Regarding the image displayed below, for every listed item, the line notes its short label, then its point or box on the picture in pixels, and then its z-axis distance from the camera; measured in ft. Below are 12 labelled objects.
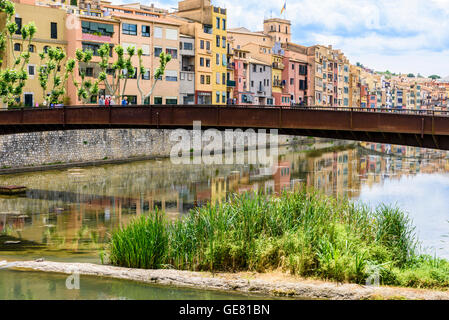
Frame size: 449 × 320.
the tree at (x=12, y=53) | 174.70
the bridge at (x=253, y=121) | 99.55
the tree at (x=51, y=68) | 191.11
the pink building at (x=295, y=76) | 368.27
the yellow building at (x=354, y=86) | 518.78
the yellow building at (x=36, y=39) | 202.90
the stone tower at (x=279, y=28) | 547.49
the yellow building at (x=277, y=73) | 354.13
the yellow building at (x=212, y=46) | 277.64
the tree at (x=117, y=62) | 197.77
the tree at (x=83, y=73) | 196.03
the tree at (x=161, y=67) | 217.03
